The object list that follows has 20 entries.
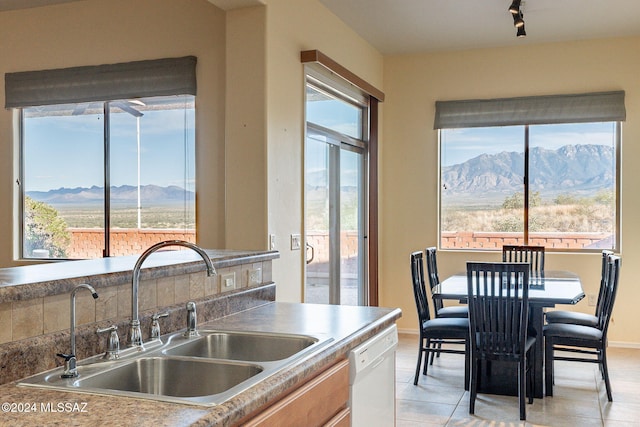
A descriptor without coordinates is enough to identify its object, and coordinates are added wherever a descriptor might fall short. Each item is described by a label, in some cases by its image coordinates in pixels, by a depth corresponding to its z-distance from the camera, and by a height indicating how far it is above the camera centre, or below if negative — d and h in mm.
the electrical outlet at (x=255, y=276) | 2936 -324
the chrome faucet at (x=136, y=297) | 1954 -280
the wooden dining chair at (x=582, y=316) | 4516 -801
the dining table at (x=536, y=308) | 3990 -674
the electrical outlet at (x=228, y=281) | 2689 -318
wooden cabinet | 1671 -572
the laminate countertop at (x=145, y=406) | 1357 -455
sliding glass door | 4820 -113
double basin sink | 1647 -479
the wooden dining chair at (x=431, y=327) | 4450 -850
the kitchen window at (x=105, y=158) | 4598 +373
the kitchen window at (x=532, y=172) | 5887 +330
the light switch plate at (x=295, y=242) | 4238 -236
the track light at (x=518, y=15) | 4414 +1372
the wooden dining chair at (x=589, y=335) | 4184 -848
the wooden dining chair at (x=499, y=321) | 3854 -703
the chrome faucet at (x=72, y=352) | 1690 -397
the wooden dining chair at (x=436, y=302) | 4868 -785
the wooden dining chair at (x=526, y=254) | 5573 -417
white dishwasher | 2223 -655
